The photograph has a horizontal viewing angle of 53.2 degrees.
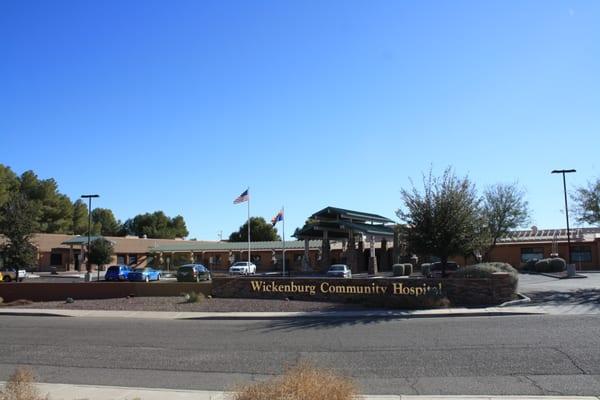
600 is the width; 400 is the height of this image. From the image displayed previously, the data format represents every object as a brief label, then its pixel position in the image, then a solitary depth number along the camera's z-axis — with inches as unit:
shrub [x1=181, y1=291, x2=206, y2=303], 1011.3
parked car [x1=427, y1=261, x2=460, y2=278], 1686.3
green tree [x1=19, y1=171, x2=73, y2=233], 3376.0
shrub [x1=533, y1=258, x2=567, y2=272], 1824.6
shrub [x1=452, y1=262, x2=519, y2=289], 921.5
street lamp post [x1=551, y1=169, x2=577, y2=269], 1592.6
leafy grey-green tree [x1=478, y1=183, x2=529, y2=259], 2396.7
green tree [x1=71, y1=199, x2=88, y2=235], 3745.8
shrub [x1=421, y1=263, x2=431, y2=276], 1641.0
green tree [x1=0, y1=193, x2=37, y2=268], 1350.9
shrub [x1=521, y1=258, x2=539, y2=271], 2011.3
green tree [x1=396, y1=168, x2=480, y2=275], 992.9
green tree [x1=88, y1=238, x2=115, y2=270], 2691.9
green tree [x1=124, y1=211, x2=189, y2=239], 4627.2
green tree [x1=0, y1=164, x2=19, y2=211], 2854.3
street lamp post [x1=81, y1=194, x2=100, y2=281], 2043.2
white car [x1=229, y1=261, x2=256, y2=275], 2150.6
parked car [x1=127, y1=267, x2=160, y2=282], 1927.9
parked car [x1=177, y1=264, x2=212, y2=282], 1651.1
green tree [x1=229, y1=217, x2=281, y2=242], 4200.3
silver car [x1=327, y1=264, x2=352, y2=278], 1729.8
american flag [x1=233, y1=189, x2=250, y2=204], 1983.8
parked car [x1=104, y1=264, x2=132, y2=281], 1910.7
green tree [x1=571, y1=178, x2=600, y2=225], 1310.3
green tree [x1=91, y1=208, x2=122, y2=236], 4768.5
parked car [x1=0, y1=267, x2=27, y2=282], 1829.4
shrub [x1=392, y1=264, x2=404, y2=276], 1800.0
